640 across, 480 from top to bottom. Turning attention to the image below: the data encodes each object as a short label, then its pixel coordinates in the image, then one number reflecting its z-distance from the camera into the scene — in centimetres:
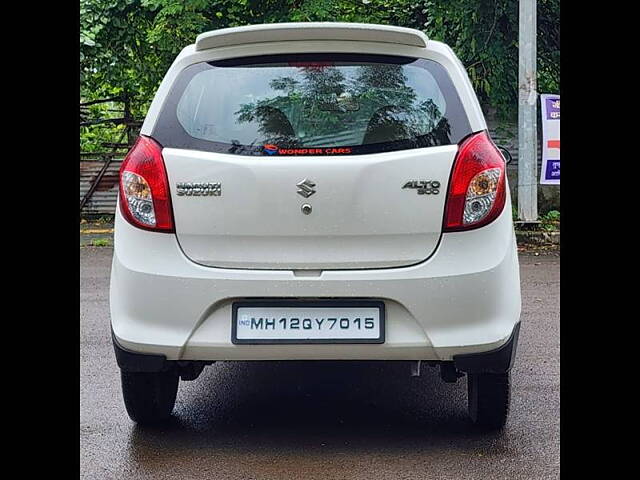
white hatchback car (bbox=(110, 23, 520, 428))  368
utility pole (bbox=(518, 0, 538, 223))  1141
